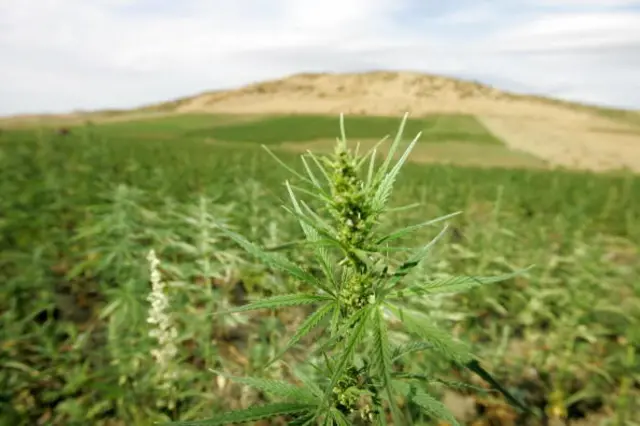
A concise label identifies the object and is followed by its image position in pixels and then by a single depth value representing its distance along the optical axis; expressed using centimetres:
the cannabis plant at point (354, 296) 27
